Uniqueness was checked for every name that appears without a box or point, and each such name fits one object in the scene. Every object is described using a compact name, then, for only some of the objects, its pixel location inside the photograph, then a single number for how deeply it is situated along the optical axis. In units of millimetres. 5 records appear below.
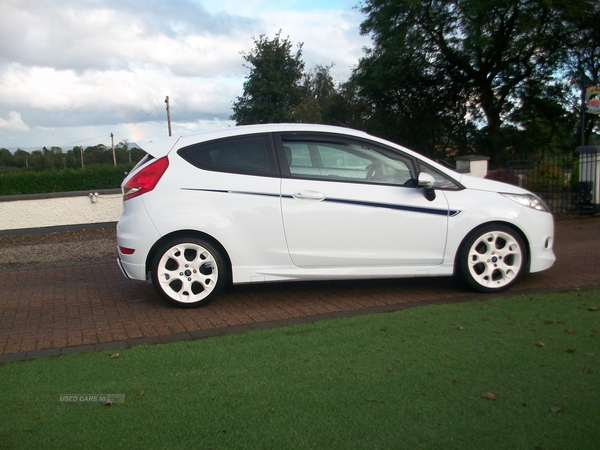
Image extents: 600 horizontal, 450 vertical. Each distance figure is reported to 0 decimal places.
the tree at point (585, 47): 28859
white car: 5930
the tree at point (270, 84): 41875
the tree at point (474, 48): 29047
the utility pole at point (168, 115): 47569
